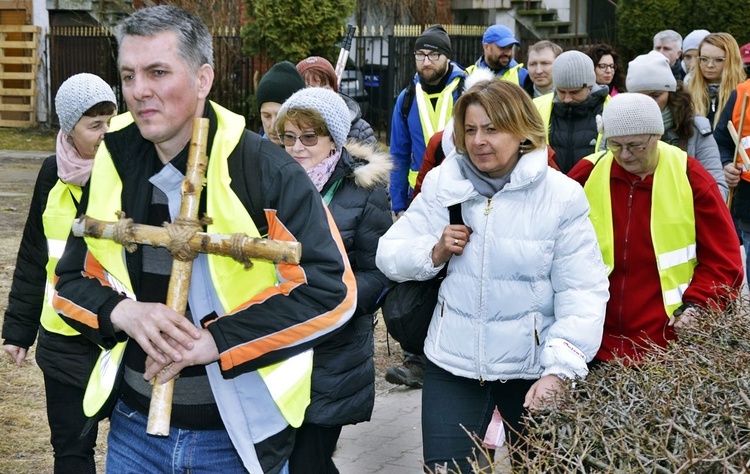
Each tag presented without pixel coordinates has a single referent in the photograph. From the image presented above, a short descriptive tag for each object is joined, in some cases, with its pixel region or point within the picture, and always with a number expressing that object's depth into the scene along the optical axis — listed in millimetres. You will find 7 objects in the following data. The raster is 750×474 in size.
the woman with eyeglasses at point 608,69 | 9227
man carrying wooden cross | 2979
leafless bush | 2516
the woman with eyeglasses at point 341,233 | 4203
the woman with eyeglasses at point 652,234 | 4668
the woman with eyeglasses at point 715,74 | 8820
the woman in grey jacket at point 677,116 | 6047
